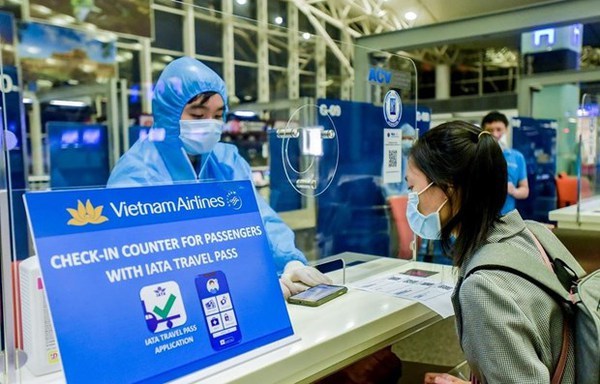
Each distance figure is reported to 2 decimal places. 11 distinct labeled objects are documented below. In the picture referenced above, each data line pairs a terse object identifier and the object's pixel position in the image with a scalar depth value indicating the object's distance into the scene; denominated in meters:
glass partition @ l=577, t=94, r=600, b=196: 4.20
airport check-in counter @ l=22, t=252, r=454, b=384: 1.01
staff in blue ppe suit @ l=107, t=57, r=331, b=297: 1.64
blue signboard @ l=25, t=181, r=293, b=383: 0.88
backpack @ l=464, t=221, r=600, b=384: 1.04
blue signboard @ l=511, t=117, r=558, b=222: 5.76
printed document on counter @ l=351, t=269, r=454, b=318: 1.48
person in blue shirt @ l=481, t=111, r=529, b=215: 4.21
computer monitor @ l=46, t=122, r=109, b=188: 1.83
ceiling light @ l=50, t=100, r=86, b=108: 2.02
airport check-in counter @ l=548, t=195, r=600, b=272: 2.65
